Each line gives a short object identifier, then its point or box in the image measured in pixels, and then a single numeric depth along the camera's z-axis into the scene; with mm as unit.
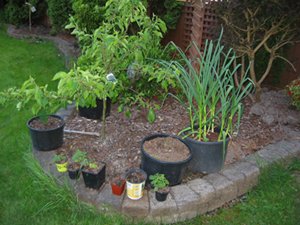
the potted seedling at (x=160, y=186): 2318
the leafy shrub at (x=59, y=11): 6469
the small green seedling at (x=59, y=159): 2561
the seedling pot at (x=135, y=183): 2285
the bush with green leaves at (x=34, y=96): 2332
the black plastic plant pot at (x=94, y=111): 3393
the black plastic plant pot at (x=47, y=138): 2781
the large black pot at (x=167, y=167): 2400
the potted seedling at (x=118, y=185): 2338
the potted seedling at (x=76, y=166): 2479
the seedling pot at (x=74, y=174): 2475
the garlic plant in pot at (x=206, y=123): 2557
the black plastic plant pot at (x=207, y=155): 2605
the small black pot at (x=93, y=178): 2379
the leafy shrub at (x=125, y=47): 2611
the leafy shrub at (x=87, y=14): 4629
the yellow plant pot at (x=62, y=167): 2541
